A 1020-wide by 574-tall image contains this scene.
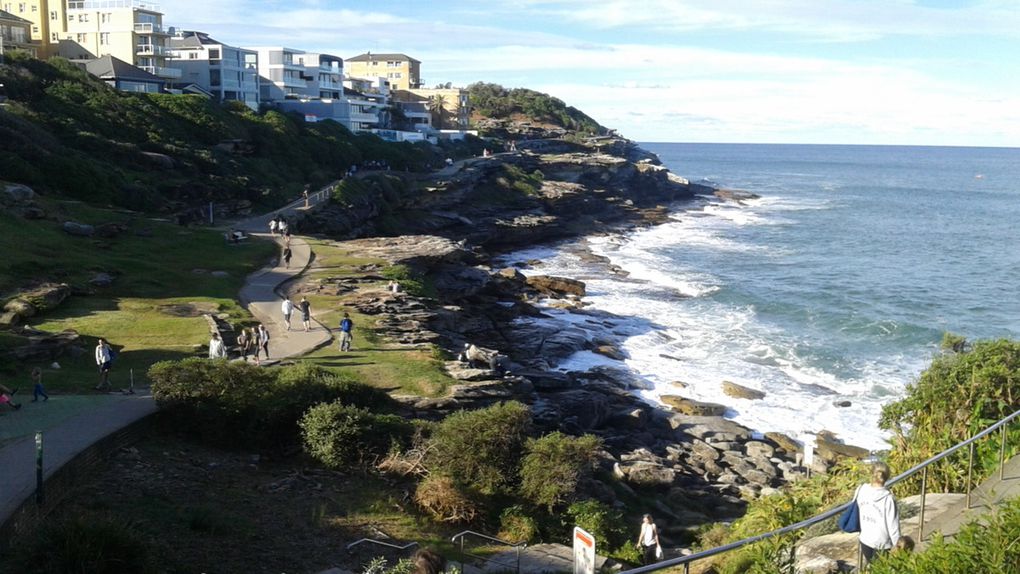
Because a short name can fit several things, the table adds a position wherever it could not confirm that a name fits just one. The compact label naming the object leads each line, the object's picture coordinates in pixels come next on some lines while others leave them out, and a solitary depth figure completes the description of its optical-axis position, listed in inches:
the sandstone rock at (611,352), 1373.9
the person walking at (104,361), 764.6
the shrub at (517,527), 593.1
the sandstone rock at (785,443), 1021.2
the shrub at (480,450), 644.7
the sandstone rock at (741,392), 1199.6
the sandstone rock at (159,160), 1983.3
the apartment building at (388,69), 5378.9
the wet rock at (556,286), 1845.5
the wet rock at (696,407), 1128.2
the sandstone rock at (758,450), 988.6
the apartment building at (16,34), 2532.0
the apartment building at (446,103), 4918.8
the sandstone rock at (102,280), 1122.7
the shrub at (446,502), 599.2
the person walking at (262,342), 888.2
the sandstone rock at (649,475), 828.0
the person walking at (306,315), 1065.9
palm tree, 4889.3
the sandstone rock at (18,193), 1347.8
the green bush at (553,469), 644.1
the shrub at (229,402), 669.9
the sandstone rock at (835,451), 987.9
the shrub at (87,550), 367.6
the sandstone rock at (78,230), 1321.4
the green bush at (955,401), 493.4
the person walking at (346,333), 960.3
